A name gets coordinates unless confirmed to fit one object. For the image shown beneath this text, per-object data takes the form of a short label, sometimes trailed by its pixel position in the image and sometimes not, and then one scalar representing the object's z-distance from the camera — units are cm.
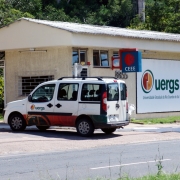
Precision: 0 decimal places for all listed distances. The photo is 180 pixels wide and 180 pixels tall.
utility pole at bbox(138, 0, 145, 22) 5451
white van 2012
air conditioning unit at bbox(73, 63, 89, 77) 2348
